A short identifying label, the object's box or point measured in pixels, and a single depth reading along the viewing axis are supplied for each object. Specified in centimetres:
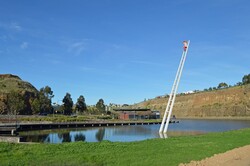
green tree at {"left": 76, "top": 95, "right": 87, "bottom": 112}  10880
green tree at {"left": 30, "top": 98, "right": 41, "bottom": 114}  9094
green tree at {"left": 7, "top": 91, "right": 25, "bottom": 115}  8211
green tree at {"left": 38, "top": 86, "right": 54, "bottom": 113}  9368
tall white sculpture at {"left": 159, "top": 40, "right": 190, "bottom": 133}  4319
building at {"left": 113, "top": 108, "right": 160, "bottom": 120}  12179
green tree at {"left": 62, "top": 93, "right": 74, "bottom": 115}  10057
